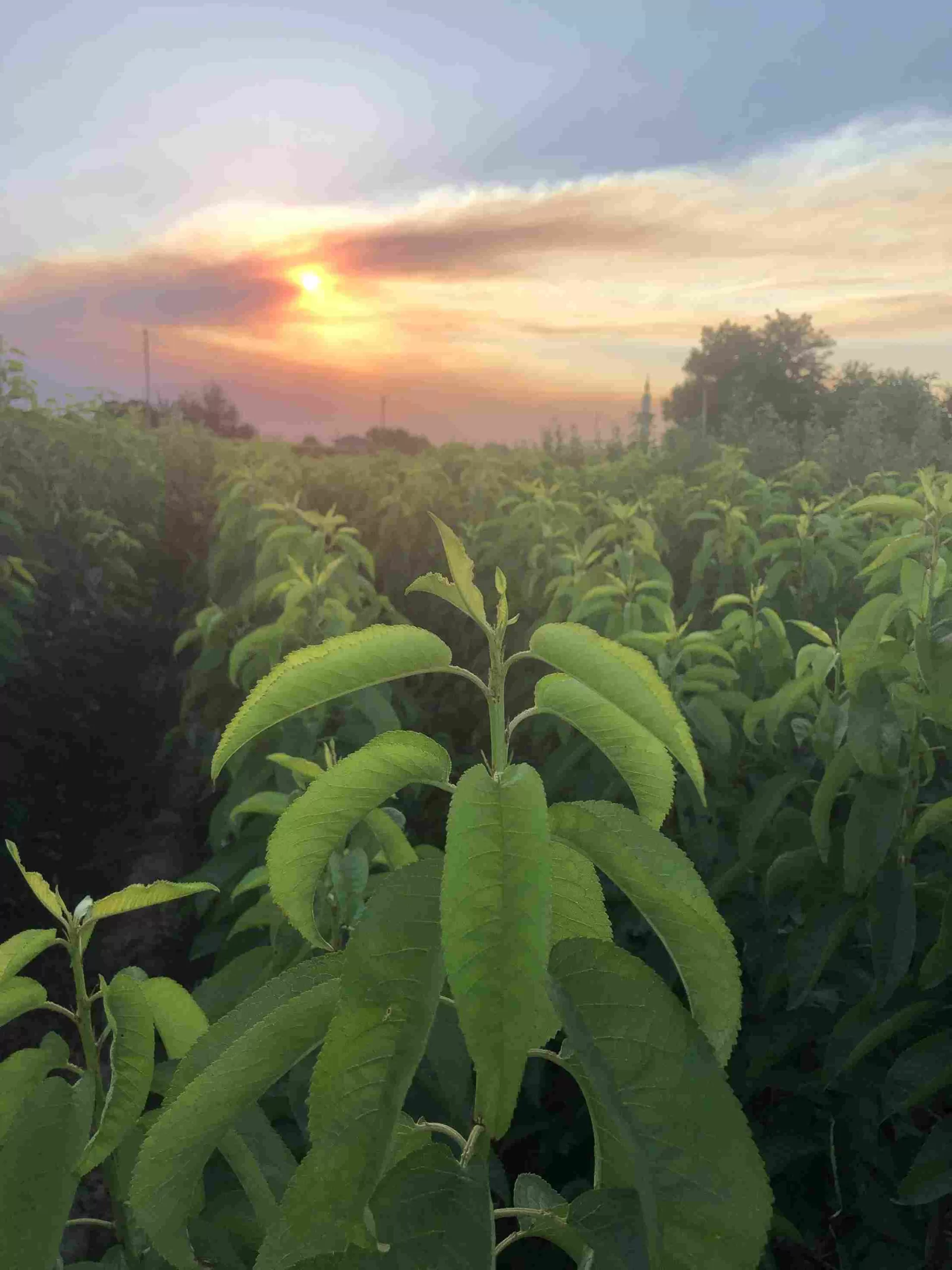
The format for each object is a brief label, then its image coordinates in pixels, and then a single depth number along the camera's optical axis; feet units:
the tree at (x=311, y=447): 131.96
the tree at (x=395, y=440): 163.22
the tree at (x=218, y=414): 177.58
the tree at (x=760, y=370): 159.63
